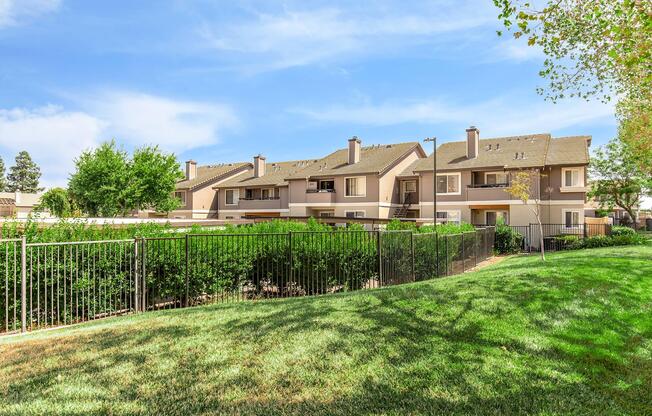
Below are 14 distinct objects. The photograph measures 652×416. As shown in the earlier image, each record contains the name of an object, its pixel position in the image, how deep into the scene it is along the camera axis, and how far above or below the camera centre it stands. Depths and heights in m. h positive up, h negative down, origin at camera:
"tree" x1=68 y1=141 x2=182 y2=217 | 38.94 +3.13
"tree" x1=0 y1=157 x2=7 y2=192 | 79.84 +7.22
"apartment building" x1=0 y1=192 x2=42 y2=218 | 61.91 +2.51
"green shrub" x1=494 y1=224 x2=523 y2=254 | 27.70 -2.01
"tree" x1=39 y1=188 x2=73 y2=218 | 44.75 +1.87
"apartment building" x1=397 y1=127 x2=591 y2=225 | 30.23 +2.51
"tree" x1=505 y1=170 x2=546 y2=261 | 22.81 +1.57
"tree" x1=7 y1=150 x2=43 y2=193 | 85.38 +7.99
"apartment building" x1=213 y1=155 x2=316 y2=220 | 42.47 +2.39
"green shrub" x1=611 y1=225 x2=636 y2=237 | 27.77 -1.43
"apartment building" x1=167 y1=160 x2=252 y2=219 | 46.88 +2.39
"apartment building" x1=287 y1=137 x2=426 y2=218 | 36.56 +2.75
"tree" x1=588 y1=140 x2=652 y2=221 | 38.06 +2.88
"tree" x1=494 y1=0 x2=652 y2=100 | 8.70 +4.41
